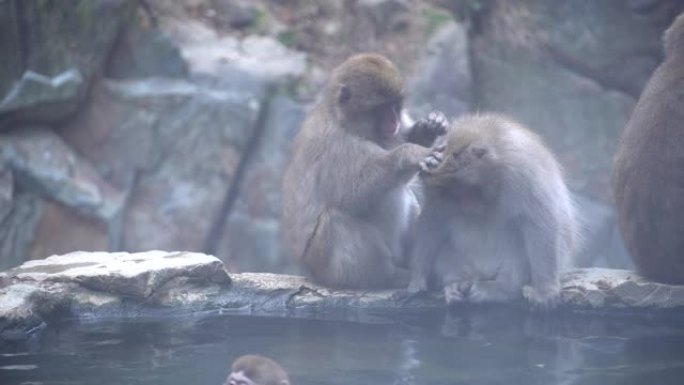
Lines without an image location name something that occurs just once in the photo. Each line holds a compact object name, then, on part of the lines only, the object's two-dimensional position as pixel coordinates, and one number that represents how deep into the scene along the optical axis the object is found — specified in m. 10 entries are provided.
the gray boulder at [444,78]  21.94
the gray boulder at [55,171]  20.08
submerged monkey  9.54
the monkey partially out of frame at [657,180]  13.56
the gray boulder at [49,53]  19.95
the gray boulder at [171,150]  21.09
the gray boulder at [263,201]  21.66
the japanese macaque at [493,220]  13.29
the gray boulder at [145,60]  21.47
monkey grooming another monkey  14.06
